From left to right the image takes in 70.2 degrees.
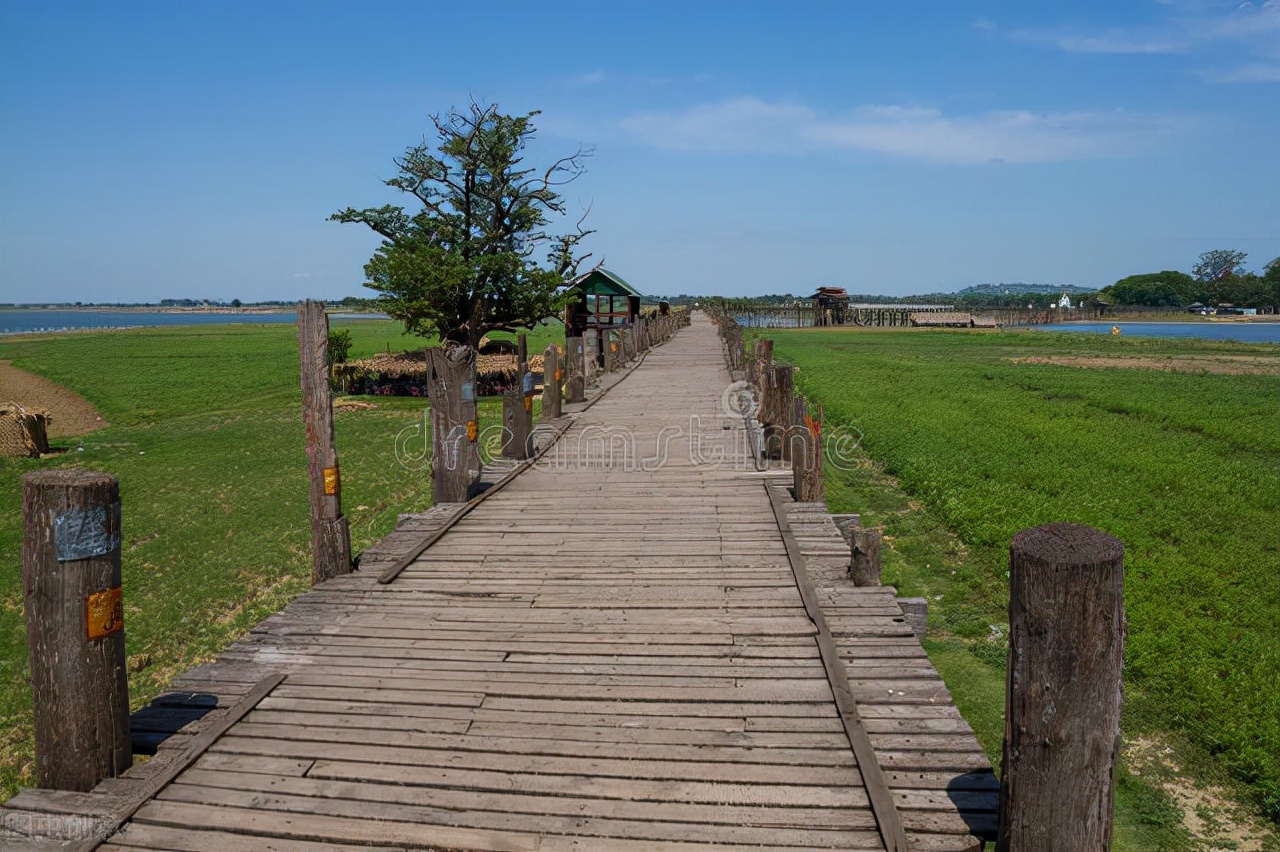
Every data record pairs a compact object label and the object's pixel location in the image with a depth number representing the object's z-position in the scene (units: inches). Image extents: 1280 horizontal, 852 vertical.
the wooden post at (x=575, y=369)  682.2
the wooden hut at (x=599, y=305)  1315.2
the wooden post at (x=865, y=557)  250.4
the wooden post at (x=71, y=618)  155.4
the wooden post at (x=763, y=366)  486.6
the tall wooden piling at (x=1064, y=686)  124.5
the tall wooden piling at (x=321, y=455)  280.7
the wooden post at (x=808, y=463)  348.2
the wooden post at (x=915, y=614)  248.7
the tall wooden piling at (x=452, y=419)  350.9
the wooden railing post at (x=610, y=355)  948.0
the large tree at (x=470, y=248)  1091.3
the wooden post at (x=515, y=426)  447.2
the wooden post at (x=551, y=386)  582.6
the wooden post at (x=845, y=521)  327.2
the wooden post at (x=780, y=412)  422.3
